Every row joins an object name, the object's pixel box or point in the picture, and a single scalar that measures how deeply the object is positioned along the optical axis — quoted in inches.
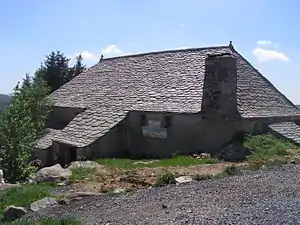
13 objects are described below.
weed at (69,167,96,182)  605.2
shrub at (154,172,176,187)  505.0
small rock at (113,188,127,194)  478.4
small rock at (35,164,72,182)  612.0
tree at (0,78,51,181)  834.8
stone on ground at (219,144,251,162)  750.5
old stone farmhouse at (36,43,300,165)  875.4
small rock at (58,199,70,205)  448.4
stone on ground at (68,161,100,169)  710.5
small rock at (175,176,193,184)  504.1
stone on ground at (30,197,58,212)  439.2
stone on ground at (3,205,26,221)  418.6
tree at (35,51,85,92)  1708.9
